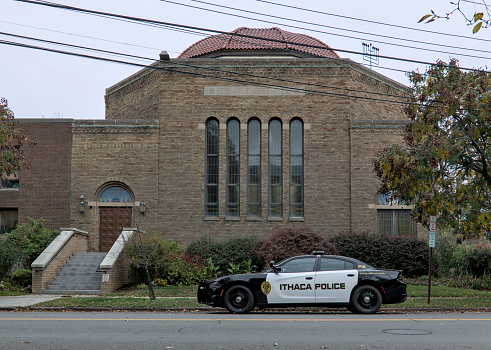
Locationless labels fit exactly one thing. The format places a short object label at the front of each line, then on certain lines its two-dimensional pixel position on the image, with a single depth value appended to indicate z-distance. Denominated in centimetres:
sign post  1510
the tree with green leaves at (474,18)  421
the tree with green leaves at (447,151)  1514
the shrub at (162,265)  1980
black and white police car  1297
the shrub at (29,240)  2169
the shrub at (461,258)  2191
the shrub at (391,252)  2245
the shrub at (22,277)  2031
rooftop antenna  3256
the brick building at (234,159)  2441
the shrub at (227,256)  2156
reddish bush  1997
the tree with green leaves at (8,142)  1723
